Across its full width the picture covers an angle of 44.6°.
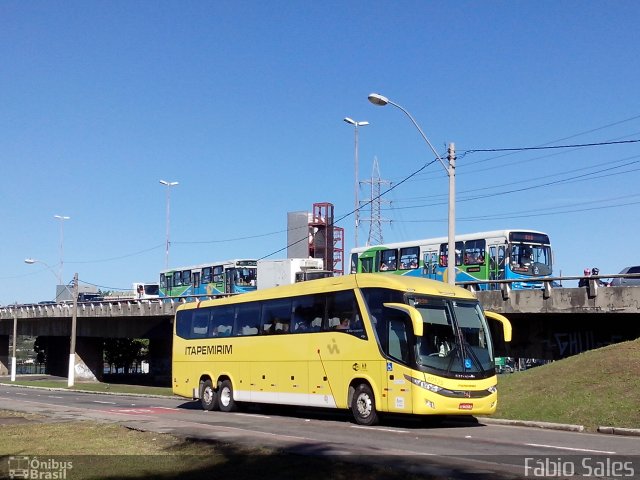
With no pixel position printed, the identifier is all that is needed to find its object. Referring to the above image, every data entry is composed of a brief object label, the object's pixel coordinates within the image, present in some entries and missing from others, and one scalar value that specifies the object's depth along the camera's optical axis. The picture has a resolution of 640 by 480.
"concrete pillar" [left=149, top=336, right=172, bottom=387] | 74.00
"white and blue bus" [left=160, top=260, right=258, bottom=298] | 51.94
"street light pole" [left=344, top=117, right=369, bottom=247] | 46.75
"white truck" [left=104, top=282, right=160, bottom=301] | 74.69
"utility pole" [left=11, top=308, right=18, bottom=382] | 64.00
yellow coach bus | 17.34
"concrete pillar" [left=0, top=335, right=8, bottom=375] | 85.94
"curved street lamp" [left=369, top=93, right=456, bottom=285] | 24.44
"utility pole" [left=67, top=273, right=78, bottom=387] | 50.75
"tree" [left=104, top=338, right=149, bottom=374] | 94.69
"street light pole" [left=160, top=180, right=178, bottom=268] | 67.62
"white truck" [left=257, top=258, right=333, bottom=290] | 42.23
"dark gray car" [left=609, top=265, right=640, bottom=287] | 30.66
